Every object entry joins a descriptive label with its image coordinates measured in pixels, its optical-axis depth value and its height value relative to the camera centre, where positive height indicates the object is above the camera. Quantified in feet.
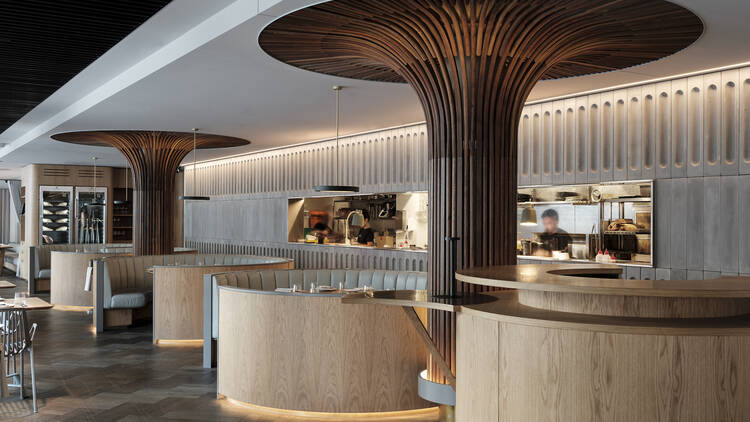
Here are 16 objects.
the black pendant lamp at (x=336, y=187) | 25.53 +1.31
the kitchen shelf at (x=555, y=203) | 28.42 +0.81
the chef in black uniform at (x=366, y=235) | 41.11 -0.91
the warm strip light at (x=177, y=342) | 29.84 -5.57
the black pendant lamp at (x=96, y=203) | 61.11 +1.64
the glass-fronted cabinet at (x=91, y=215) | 60.29 +0.52
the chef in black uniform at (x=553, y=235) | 29.27 -0.65
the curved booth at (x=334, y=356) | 19.12 -3.99
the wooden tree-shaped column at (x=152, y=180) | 39.50 +2.46
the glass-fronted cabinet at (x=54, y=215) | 58.44 +0.51
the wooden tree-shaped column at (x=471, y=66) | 16.53 +4.14
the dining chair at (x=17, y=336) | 20.01 -3.60
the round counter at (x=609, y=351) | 11.30 -2.35
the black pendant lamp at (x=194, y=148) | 37.00 +2.87
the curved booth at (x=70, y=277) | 40.04 -3.48
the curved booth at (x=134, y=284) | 30.07 -3.18
